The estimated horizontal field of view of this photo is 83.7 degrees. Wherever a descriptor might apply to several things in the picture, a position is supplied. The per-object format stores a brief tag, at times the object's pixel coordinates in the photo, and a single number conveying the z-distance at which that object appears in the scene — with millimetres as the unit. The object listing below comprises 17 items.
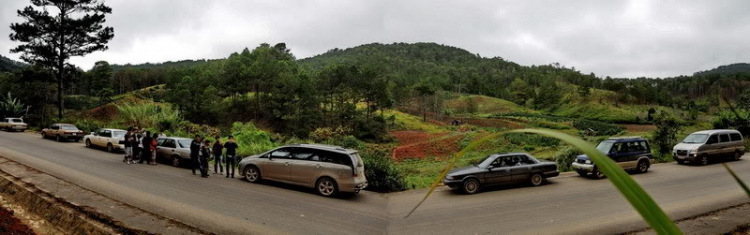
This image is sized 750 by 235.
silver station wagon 12352
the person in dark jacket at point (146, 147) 17328
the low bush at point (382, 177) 14680
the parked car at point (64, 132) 25311
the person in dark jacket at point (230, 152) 14969
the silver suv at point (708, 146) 18922
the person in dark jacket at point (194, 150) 15219
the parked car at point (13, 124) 31891
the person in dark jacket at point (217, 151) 15812
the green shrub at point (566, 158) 20031
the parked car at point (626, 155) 16484
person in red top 17234
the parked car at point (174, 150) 17125
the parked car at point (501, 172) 13953
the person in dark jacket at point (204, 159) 14766
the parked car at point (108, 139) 20906
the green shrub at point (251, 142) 20891
